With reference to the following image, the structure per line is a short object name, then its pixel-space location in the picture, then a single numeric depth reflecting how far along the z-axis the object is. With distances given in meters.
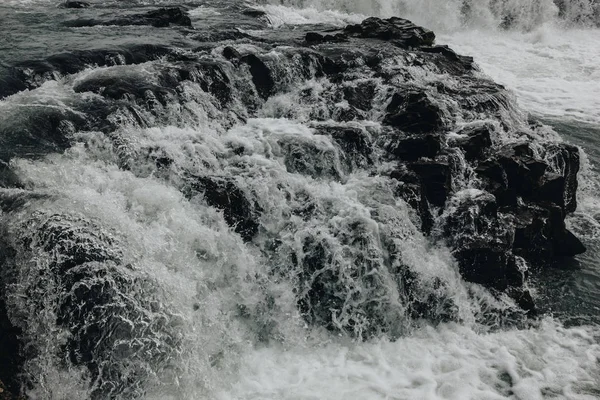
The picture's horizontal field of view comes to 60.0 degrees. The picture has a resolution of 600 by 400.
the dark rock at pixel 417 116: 9.77
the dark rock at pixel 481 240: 7.98
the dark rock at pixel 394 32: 14.95
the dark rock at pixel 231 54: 11.40
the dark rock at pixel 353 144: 9.25
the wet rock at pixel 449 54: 14.44
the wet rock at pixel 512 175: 9.16
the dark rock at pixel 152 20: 14.62
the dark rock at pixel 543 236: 8.82
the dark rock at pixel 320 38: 14.39
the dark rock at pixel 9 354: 5.25
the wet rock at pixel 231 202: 7.46
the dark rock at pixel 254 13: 18.56
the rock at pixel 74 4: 16.94
